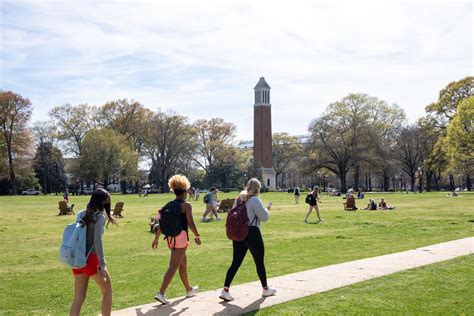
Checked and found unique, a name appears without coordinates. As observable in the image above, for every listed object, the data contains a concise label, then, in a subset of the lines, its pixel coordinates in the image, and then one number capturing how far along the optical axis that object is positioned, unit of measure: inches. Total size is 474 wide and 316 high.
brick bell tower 4237.2
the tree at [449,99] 2583.7
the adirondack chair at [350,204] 1232.7
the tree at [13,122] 2701.8
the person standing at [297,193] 1696.1
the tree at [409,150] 3213.6
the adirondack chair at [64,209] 1177.4
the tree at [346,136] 2819.9
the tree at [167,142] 3412.9
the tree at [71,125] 3191.4
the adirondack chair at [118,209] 1024.9
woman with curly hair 299.1
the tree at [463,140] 2023.9
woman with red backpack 310.3
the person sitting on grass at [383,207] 1246.7
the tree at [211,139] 3853.3
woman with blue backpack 244.5
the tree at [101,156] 2903.5
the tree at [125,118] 3383.4
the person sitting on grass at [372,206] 1231.5
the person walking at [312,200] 886.4
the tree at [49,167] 3506.4
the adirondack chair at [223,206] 1189.7
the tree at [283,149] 4665.4
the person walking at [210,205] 922.1
